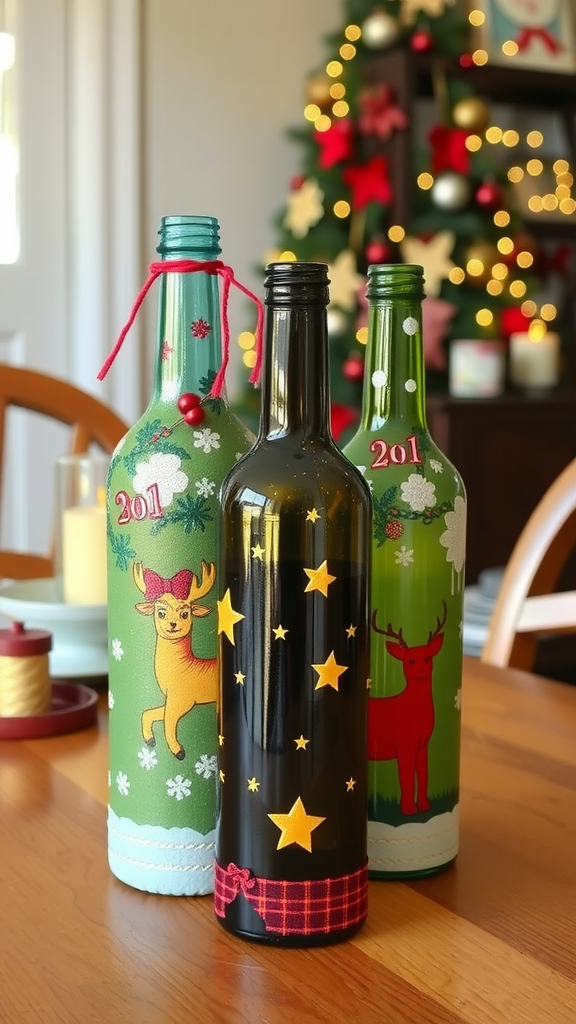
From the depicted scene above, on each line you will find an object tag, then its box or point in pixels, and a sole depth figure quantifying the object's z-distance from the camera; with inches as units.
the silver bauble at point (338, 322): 107.1
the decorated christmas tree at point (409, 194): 107.5
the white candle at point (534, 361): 111.0
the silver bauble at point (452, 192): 106.8
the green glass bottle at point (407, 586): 21.8
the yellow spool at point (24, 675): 33.2
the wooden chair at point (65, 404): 57.5
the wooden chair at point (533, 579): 42.9
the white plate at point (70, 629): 37.3
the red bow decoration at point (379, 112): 108.2
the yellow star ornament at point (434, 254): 106.2
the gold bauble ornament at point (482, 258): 107.6
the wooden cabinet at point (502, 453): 104.7
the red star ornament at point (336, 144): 109.4
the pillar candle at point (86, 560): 39.8
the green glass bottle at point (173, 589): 20.8
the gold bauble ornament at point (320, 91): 112.8
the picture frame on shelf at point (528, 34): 114.5
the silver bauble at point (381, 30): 108.2
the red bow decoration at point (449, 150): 108.8
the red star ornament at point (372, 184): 108.8
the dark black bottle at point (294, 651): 18.7
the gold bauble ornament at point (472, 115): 108.8
